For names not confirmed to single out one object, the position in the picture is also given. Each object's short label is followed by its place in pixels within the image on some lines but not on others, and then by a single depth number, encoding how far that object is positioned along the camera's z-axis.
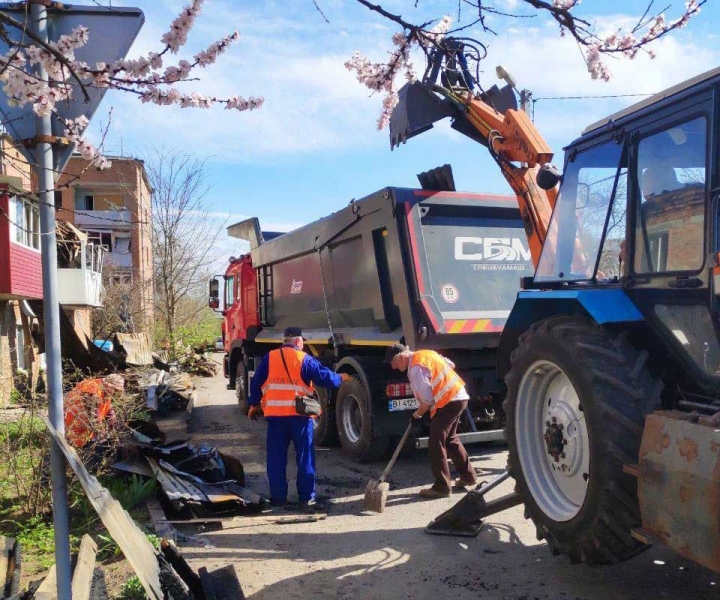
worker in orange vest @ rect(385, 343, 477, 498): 5.87
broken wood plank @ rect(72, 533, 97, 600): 3.31
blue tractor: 2.84
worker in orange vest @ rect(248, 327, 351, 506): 5.86
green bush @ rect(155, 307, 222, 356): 23.52
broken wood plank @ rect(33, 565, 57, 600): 3.35
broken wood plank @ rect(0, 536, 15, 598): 3.81
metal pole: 2.54
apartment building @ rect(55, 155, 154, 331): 25.31
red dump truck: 6.63
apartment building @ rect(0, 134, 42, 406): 14.63
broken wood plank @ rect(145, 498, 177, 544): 4.76
